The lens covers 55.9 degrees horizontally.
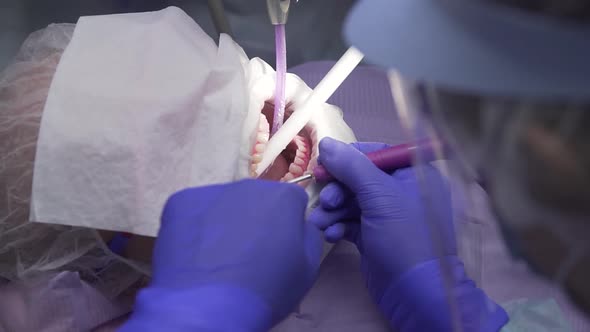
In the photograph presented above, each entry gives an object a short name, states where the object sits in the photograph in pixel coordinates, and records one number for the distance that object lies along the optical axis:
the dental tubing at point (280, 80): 1.00
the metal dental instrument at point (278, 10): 0.95
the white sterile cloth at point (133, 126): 0.84
